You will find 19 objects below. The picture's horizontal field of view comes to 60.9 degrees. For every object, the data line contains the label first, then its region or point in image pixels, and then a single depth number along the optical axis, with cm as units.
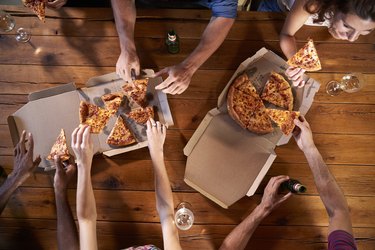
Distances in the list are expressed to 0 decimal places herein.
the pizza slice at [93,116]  175
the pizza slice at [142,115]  177
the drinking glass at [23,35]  188
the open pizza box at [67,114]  176
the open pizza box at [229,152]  173
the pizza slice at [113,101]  177
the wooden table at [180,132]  173
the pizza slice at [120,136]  173
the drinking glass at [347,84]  184
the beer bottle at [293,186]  161
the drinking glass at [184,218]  170
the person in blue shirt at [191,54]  170
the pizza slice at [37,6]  180
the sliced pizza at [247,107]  178
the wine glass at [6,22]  186
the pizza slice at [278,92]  180
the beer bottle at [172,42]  176
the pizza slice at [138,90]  178
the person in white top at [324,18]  133
